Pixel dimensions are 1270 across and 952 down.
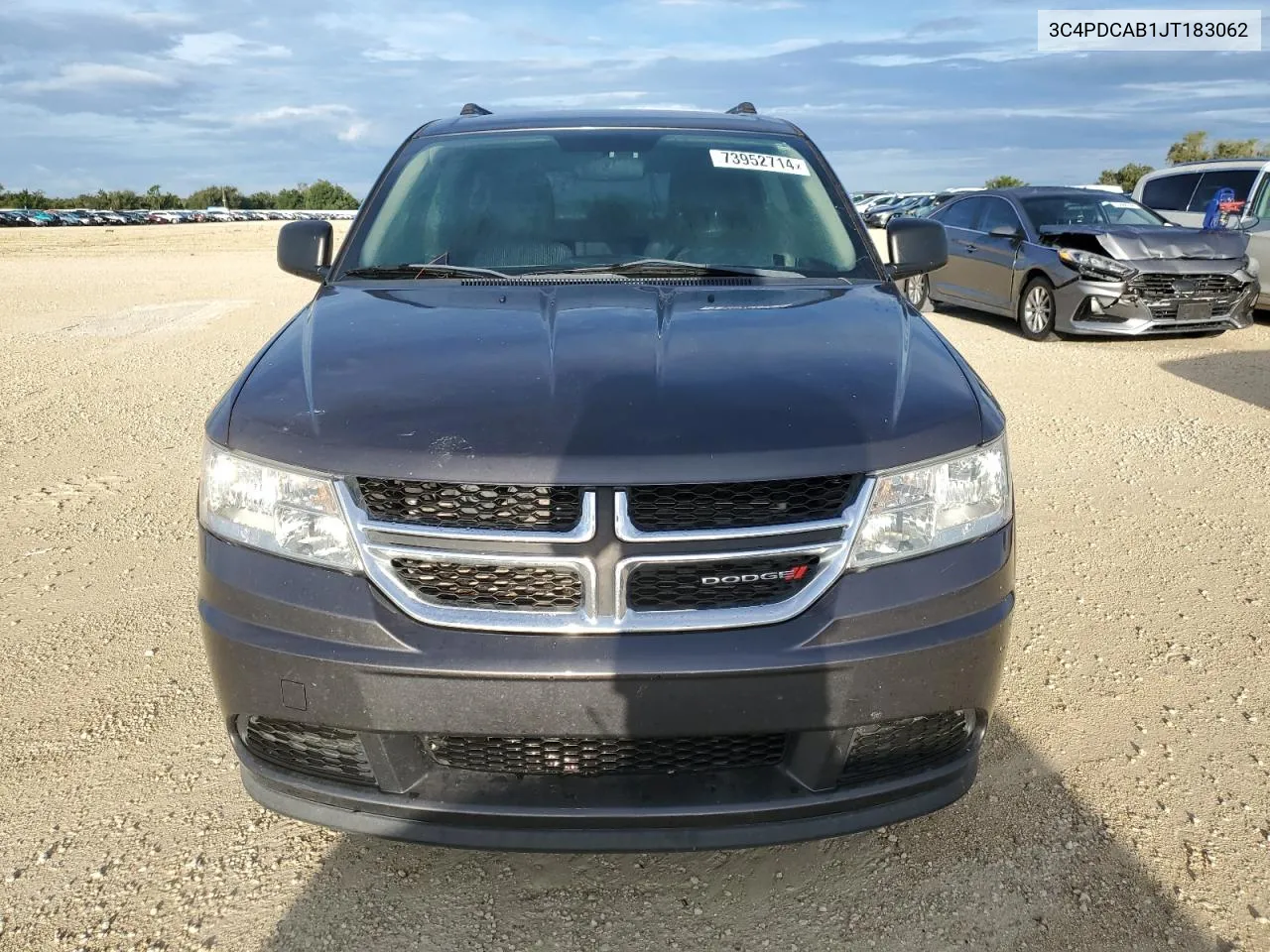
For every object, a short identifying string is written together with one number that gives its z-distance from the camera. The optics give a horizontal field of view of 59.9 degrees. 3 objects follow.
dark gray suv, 1.99
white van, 11.07
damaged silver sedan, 10.11
